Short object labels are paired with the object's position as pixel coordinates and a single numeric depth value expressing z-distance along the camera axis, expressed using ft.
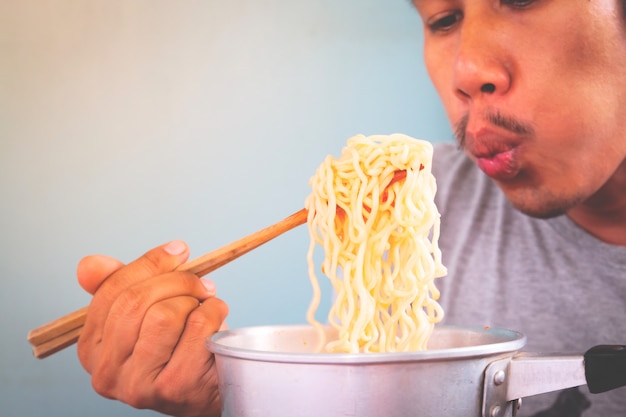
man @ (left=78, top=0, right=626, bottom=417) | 1.70
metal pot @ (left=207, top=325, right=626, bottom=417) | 1.31
